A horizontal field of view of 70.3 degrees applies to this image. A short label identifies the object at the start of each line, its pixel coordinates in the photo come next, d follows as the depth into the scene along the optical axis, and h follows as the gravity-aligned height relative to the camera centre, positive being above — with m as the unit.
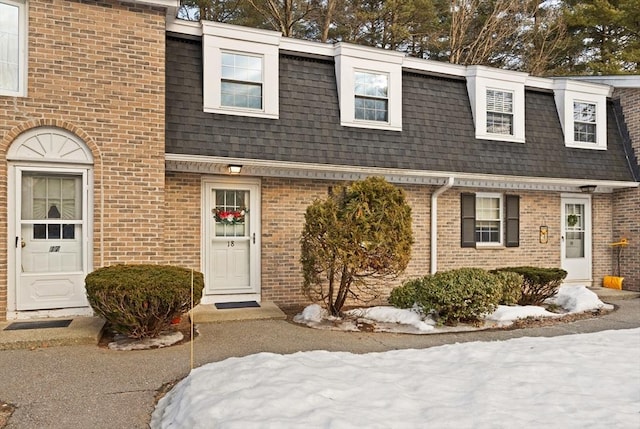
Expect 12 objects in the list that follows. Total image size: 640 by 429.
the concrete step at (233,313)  7.16 -1.58
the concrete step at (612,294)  9.85 -1.72
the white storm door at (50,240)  6.49 -0.34
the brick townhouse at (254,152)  6.54 +1.17
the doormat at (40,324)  6.02 -1.46
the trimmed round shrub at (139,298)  5.39 -0.98
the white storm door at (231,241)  8.18 -0.43
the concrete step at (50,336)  5.43 -1.48
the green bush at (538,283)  8.26 -1.21
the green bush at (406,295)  7.54 -1.32
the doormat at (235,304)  7.93 -1.56
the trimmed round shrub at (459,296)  6.96 -1.21
